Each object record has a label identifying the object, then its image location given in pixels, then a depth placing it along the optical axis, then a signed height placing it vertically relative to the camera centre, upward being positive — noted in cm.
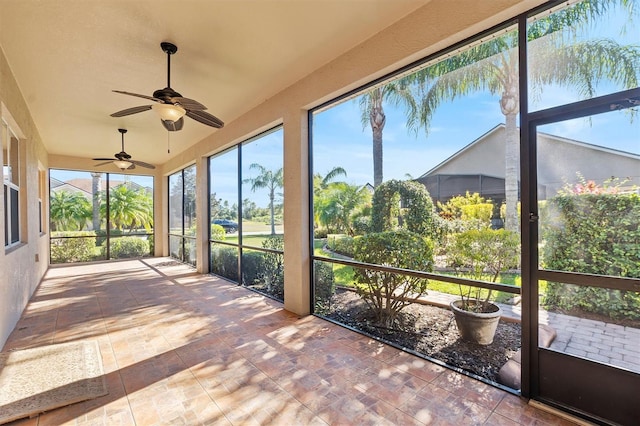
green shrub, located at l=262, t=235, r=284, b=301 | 463 -88
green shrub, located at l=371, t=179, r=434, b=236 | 288 +4
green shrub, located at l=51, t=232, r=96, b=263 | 791 -87
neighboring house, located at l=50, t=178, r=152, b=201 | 792 +86
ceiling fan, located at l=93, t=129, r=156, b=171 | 565 +105
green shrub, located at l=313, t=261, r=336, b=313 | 380 -93
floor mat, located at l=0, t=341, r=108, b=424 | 201 -127
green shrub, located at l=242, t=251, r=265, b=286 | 512 -95
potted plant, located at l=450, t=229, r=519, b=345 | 232 -45
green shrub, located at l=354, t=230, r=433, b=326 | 292 -55
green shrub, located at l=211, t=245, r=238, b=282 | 584 -98
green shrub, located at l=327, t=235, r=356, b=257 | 352 -39
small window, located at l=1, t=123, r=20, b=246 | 347 +39
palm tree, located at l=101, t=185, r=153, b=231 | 898 +23
